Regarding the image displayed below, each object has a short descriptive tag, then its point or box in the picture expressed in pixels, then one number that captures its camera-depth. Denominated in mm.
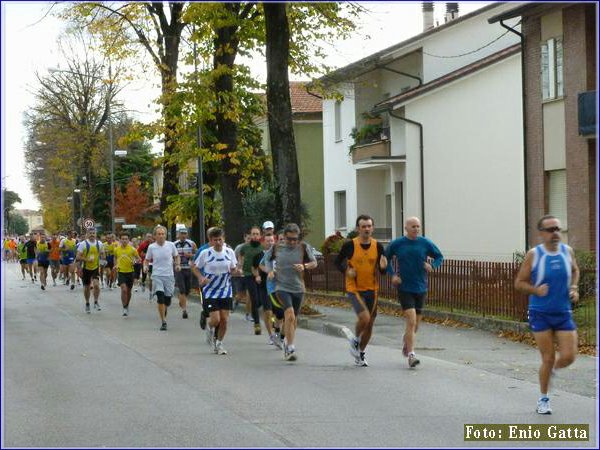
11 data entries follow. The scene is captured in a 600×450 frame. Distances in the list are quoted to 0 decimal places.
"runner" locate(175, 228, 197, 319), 20359
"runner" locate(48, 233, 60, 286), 35500
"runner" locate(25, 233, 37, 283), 37094
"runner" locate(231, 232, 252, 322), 18353
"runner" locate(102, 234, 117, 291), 30297
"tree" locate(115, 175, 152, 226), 68125
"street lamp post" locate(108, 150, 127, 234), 47094
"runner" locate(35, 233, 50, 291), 33853
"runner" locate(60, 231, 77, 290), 33572
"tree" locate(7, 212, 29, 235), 136788
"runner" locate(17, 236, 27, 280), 39031
